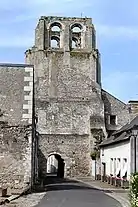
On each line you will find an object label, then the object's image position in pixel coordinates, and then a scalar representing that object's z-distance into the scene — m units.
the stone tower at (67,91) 42.28
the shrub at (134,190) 11.13
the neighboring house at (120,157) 22.48
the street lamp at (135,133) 21.30
